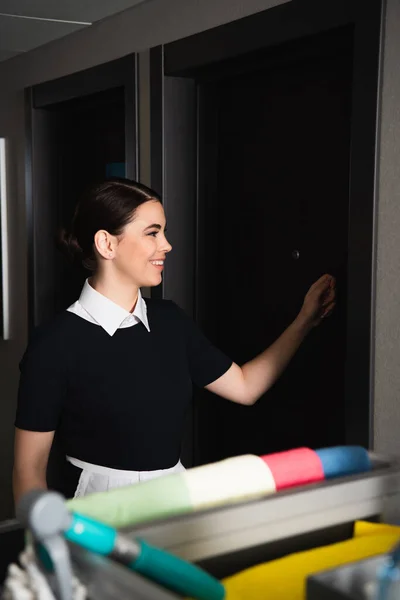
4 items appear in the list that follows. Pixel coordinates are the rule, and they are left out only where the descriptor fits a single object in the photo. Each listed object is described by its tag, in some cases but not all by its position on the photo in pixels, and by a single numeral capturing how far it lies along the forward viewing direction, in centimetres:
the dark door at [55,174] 361
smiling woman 206
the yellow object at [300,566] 106
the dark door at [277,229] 246
